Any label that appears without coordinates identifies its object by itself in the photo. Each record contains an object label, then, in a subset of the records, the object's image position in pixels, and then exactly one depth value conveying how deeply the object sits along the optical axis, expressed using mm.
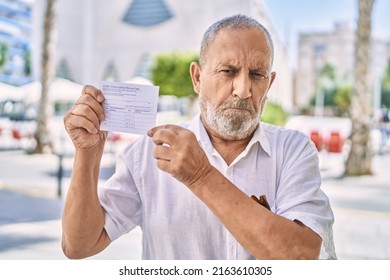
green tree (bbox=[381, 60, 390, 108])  36544
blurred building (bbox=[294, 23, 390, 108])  50000
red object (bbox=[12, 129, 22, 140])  10773
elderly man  1029
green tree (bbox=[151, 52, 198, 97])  19844
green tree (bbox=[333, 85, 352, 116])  38059
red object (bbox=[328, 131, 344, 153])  9500
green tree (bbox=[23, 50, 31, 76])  30531
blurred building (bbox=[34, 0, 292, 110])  29016
